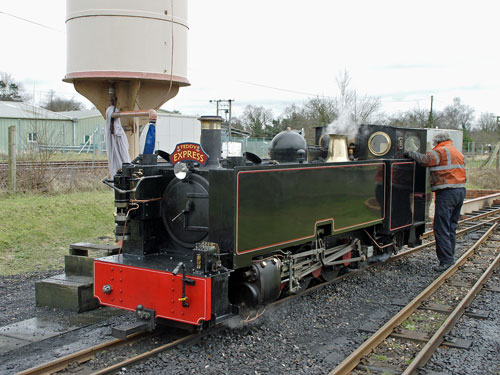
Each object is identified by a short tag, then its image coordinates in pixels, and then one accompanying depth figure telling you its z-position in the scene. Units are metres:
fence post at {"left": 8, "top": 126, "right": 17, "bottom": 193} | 11.41
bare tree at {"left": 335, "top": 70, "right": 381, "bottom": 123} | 23.11
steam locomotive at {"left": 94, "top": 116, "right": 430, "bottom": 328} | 4.67
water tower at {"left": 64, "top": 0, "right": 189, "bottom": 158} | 7.46
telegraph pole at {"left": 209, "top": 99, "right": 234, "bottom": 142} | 31.79
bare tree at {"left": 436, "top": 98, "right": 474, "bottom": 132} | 52.10
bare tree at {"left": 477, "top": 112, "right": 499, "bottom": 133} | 55.10
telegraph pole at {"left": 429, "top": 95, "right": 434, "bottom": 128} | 36.32
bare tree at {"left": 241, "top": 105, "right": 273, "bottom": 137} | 34.91
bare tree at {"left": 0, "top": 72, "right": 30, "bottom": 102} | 54.56
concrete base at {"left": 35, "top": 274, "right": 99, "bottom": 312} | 5.79
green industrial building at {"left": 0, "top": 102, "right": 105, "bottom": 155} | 12.92
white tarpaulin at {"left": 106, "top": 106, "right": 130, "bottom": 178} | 7.34
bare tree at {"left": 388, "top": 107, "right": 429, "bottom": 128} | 34.50
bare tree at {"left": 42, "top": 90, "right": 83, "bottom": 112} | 56.69
